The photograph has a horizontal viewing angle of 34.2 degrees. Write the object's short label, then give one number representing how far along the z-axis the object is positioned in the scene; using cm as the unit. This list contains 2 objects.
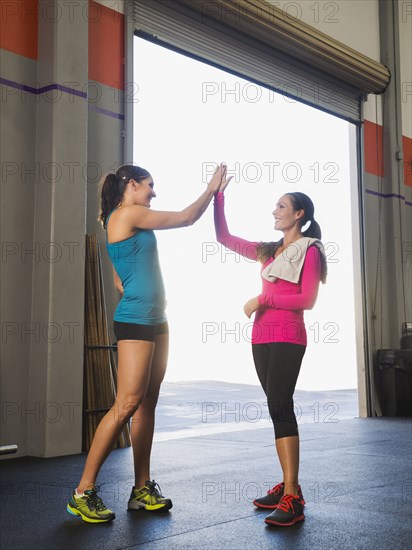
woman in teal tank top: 252
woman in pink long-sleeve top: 262
